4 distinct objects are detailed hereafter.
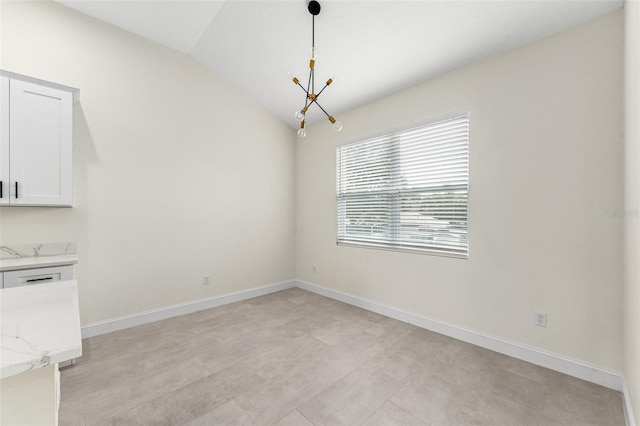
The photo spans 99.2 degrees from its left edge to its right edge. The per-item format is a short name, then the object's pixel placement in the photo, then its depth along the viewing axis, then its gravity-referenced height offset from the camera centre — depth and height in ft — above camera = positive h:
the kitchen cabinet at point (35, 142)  7.25 +1.95
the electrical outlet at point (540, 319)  7.45 -2.90
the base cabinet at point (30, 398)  2.20 -1.57
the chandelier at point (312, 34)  6.99 +5.91
